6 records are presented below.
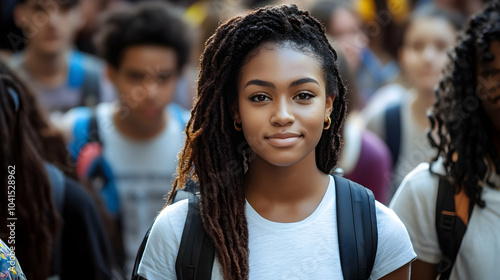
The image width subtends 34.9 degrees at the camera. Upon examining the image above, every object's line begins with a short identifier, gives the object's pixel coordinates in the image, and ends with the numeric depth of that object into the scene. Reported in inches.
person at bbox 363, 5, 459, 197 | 228.0
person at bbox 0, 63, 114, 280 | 146.9
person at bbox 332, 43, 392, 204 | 209.2
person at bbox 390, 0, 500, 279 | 132.2
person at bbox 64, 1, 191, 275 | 209.9
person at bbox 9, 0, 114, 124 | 259.4
